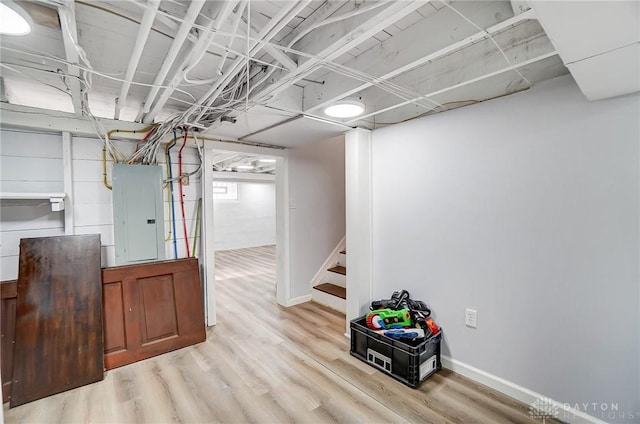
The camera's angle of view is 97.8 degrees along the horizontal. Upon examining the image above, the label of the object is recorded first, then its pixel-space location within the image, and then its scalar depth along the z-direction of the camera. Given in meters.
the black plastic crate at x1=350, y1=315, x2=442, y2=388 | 1.98
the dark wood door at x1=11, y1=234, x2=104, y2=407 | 1.94
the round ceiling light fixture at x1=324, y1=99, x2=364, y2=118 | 1.94
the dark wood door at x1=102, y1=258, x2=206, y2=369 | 2.34
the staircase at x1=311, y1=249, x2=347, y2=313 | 3.52
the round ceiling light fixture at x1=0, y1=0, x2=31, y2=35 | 1.07
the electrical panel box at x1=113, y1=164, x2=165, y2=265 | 2.45
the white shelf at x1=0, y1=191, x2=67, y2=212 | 1.94
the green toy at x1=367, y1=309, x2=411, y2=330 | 2.22
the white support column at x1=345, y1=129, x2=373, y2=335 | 2.62
